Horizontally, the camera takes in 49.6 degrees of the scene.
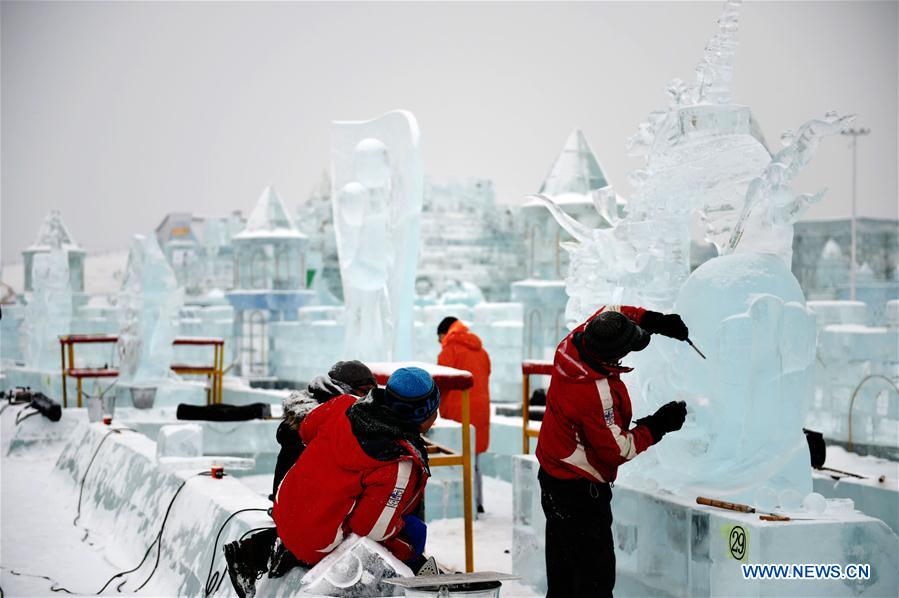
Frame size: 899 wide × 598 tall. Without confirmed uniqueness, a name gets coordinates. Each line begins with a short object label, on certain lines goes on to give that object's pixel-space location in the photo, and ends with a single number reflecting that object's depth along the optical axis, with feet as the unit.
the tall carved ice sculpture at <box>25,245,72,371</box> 59.67
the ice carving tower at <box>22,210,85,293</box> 88.99
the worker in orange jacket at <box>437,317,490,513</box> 27.30
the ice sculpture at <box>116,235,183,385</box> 43.75
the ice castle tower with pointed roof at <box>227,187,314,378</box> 76.48
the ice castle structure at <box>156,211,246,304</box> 118.52
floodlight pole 76.54
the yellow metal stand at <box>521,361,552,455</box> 25.32
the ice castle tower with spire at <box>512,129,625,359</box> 61.26
